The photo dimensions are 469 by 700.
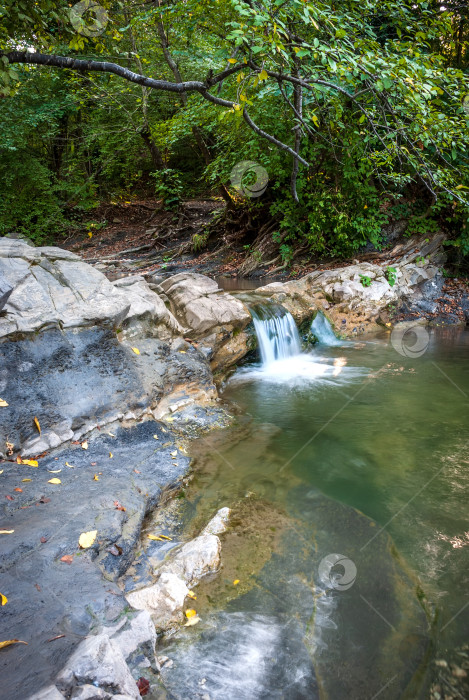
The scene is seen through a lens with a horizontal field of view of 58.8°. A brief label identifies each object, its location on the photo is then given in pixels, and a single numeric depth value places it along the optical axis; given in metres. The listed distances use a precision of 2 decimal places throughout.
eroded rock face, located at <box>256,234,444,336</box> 9.16
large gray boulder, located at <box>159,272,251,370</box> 6.57
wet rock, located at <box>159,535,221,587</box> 2.92
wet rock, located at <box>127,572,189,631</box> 2.57
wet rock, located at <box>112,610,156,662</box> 2.12
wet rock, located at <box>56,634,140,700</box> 1.68
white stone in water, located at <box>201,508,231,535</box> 3.34
